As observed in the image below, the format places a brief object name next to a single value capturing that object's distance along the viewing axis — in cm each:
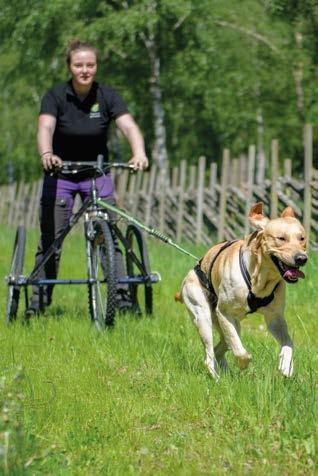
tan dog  968
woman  1552
